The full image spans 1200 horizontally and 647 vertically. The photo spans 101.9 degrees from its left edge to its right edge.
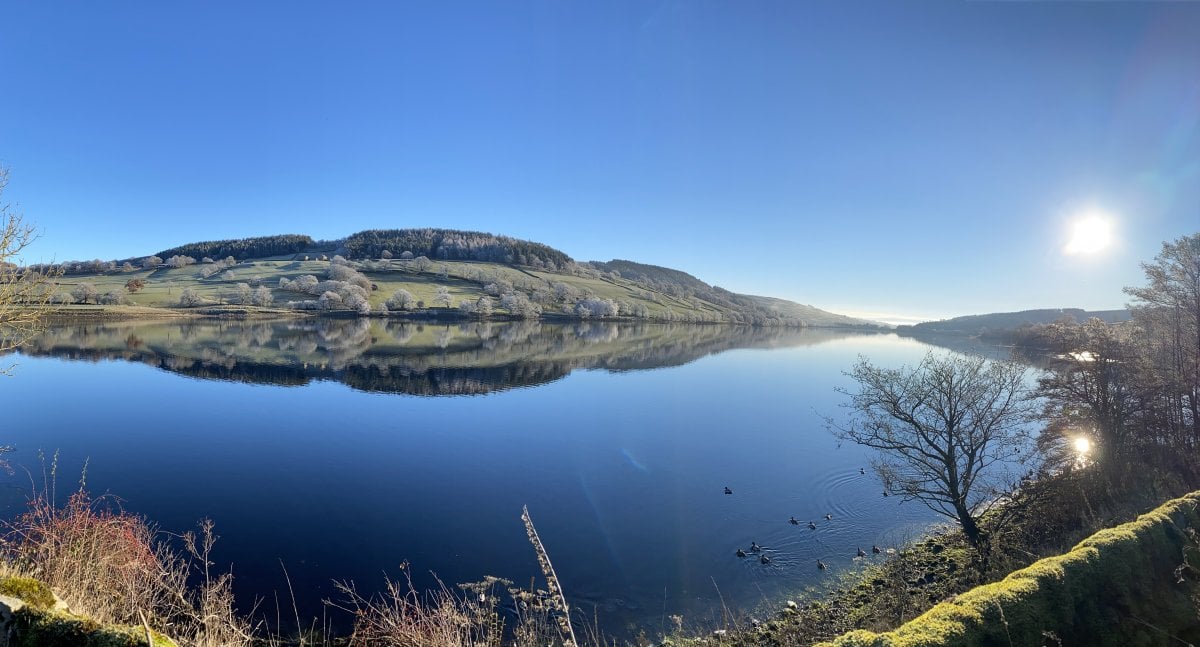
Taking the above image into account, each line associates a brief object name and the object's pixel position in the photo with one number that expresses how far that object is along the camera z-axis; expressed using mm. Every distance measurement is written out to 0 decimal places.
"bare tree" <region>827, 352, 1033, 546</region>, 20375
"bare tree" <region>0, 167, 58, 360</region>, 14875
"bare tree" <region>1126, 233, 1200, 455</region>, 22922
